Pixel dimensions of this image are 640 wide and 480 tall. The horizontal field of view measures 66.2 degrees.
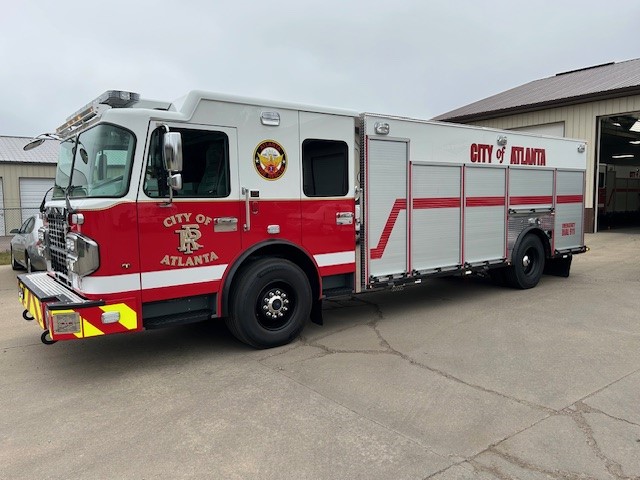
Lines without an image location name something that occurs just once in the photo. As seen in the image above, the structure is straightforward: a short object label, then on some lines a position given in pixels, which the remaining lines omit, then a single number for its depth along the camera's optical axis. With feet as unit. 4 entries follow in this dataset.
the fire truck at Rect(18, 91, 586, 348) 14.62
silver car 31.58
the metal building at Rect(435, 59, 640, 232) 52.80
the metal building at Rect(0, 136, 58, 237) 72.69
